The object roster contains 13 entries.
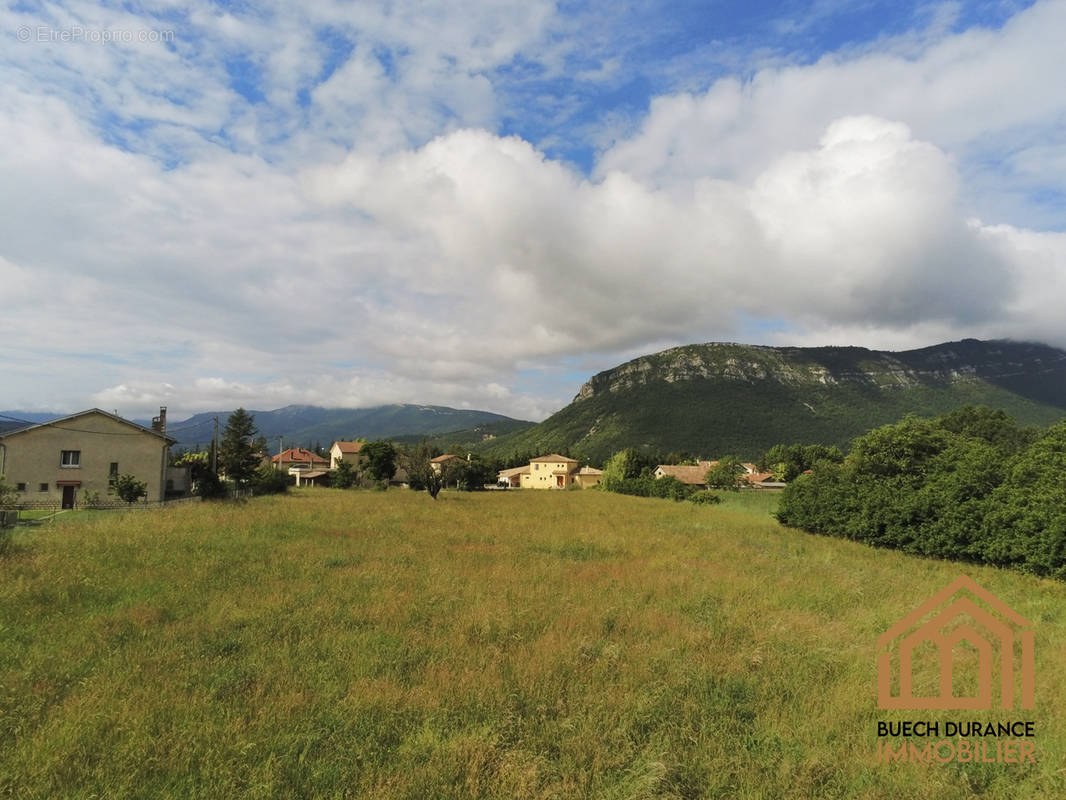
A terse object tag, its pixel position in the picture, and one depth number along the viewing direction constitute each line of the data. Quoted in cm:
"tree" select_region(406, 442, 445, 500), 3947
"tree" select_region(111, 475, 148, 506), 3231
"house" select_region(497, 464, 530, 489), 10200
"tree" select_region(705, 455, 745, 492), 6925
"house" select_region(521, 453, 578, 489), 9425
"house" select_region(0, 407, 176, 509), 3325
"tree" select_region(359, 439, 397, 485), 6425
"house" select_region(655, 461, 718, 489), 8000
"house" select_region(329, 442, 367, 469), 9225
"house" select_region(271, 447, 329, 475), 8738
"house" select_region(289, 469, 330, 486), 7169
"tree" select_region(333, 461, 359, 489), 6269
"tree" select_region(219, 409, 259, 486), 4600
